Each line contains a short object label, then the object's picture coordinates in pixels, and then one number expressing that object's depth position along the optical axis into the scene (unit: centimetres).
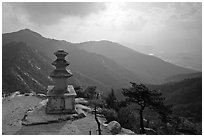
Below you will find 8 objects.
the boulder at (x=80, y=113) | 1423
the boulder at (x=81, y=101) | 1856
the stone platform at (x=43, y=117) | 1295
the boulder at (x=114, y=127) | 1154
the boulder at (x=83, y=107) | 1604
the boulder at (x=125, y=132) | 1155
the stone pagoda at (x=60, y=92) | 1441
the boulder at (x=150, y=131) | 1353
